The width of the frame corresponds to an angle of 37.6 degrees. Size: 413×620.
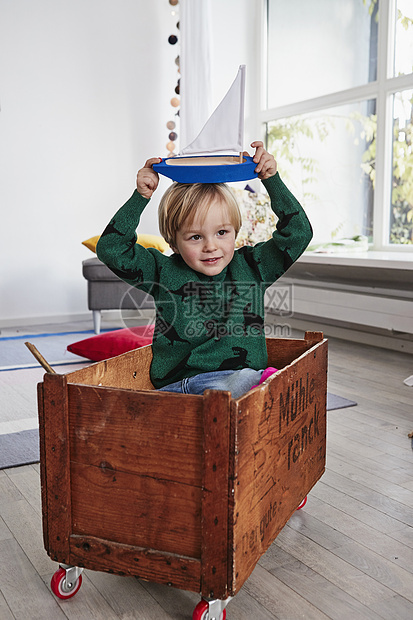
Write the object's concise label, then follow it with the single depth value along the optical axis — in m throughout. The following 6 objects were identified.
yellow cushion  3.77
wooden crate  0.90
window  3.54
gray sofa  3.72
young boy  1.24
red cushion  2.76
